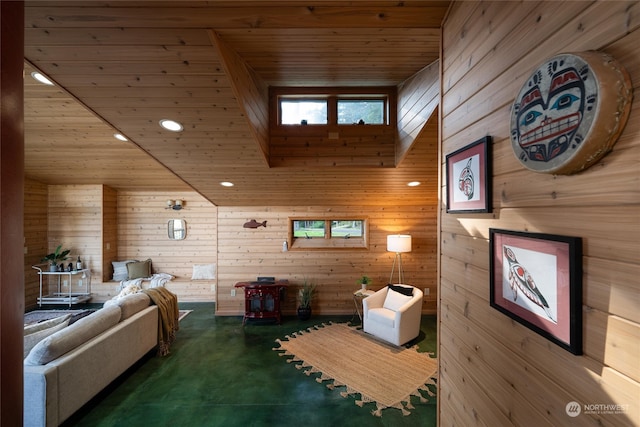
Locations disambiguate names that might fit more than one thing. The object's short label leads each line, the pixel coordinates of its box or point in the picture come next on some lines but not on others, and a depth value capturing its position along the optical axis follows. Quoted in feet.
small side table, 13.96
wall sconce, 18.30
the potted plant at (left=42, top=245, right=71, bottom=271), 16.52
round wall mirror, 18.66
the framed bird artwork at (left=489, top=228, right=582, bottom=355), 2.34
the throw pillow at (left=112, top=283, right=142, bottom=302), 12.03
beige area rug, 8.66
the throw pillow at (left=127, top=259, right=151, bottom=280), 17.52
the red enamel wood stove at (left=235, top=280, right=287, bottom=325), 14.46
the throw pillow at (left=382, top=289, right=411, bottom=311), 12.49
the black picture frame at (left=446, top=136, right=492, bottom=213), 3.63
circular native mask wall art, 1.96
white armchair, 11.73
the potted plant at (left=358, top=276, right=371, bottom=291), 14.56
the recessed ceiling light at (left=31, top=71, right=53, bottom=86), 8.67
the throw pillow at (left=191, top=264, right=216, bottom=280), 18.19
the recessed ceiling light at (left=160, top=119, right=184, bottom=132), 8.22
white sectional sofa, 6.49
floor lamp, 14.10
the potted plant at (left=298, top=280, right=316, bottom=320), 14.85
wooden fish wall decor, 15.70
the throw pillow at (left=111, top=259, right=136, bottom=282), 17.63
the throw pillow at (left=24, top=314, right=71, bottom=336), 7.72
